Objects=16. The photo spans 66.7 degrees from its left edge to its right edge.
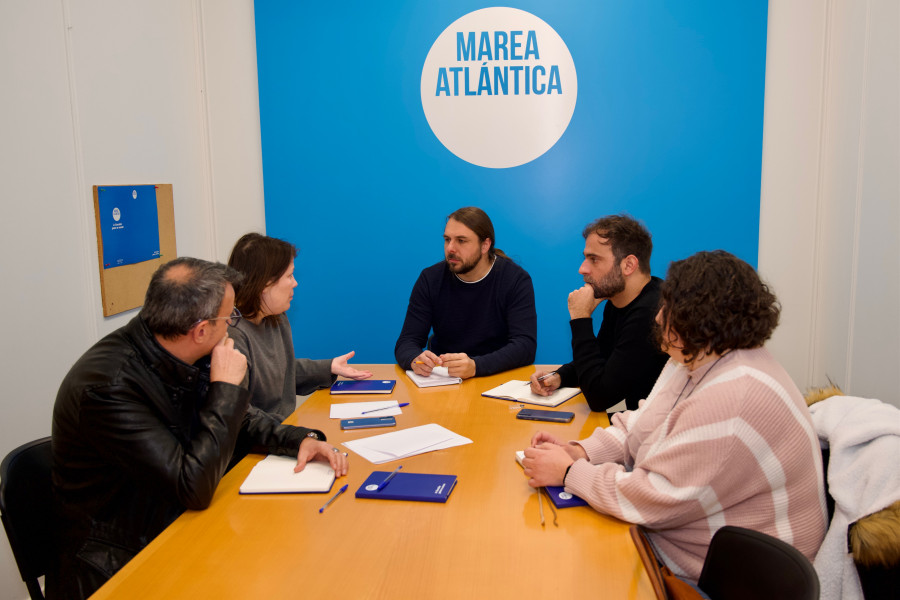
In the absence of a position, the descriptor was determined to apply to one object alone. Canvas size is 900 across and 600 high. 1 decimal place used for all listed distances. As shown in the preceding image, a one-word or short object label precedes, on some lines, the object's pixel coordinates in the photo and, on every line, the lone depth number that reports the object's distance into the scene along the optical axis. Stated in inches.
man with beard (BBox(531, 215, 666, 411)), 94.4
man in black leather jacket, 64.4
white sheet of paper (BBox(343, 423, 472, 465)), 77.2
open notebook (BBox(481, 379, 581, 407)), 97.3
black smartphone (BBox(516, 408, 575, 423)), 88.4
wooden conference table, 51.6
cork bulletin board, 120.3
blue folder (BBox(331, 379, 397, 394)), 103.7
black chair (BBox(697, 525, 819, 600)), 45.6
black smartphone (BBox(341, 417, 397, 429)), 87.0
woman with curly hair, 57.9
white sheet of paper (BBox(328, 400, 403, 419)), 92.4
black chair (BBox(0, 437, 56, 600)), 64.6
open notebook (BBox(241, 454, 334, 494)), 68.0
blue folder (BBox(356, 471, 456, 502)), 65.3
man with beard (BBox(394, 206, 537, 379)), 129.6
